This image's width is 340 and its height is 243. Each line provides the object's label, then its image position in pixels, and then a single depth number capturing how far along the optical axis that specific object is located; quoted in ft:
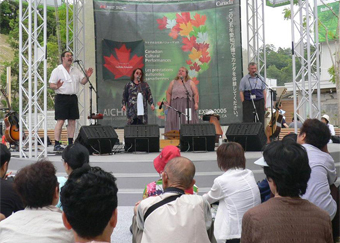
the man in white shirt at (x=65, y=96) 24.93
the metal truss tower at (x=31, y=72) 22.88
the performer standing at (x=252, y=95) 29.53
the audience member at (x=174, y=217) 6.64
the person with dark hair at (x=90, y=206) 4.76
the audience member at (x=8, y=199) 8.16
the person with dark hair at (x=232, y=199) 9.18
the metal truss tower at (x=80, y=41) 33.68
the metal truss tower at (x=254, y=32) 34.04
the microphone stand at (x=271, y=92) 27.21
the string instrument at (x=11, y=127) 29.07
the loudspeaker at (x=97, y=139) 25.03
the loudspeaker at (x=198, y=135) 26.16
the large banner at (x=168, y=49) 35.70
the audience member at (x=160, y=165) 9.33
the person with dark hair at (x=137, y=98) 28.45
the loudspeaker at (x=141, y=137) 26.21
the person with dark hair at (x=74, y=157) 10.32
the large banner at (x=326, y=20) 103.43
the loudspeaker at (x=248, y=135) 25.94
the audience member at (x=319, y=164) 8.55
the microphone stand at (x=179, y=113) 28.42
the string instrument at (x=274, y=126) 29.45
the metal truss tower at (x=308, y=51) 24.84
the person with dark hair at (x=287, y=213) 5.65
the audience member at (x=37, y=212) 5.88
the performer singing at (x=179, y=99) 29.71
